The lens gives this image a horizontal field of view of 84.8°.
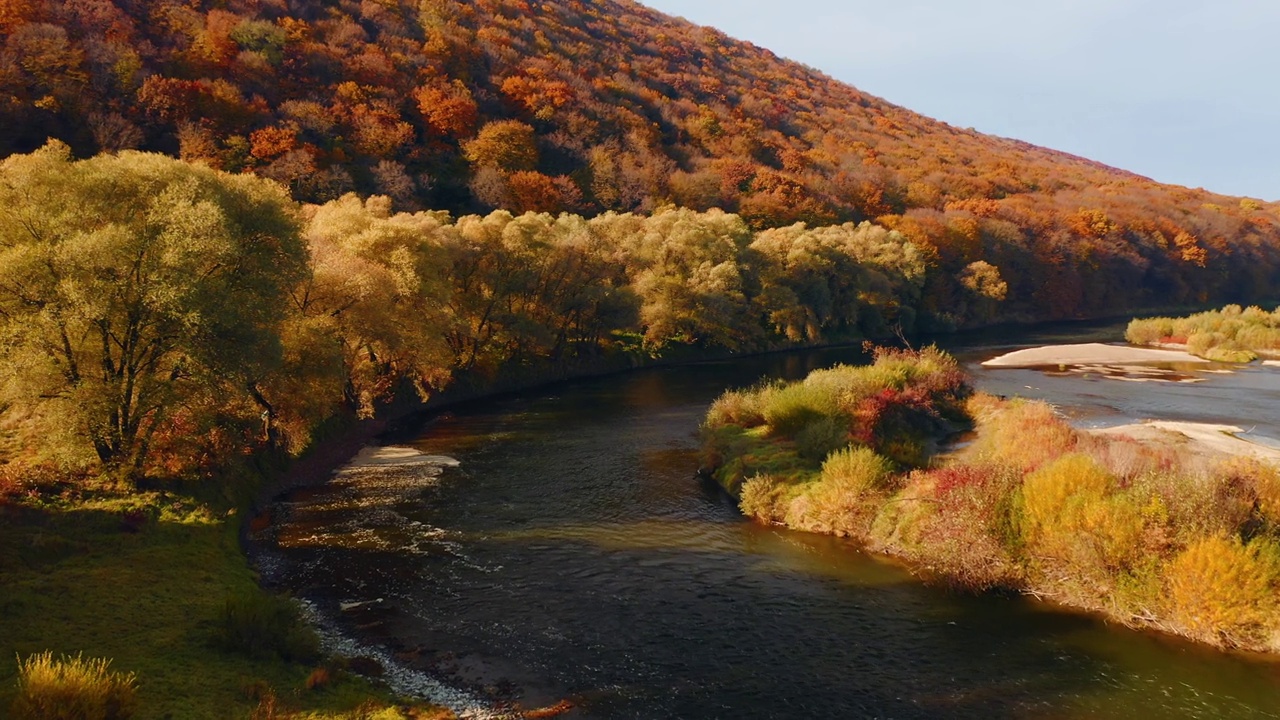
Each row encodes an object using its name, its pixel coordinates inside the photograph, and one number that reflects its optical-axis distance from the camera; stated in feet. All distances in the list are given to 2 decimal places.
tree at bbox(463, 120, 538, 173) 352.28
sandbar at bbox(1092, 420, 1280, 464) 110.52
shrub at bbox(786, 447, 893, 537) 96.73
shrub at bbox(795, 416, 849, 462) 112.00
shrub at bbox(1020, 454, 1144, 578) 71.87
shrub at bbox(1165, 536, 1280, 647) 63.87
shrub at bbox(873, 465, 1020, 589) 78.84
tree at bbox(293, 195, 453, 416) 135.64
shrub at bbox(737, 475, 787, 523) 103.81
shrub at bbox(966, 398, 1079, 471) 97.55
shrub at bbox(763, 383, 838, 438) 126.00
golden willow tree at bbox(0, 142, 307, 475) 80.38
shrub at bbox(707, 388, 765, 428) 139.33
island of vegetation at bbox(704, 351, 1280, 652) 65.92
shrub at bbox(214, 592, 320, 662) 59.88
